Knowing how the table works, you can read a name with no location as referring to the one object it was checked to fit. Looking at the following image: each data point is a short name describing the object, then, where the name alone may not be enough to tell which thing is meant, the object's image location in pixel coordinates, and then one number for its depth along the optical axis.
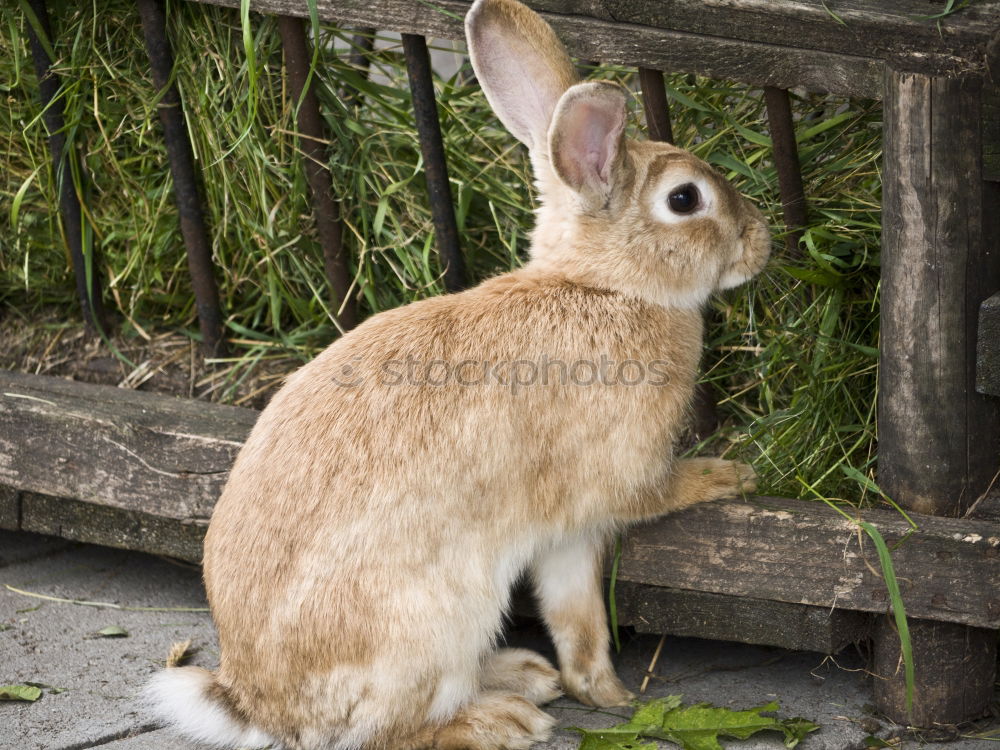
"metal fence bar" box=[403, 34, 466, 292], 6.74
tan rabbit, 5.78
